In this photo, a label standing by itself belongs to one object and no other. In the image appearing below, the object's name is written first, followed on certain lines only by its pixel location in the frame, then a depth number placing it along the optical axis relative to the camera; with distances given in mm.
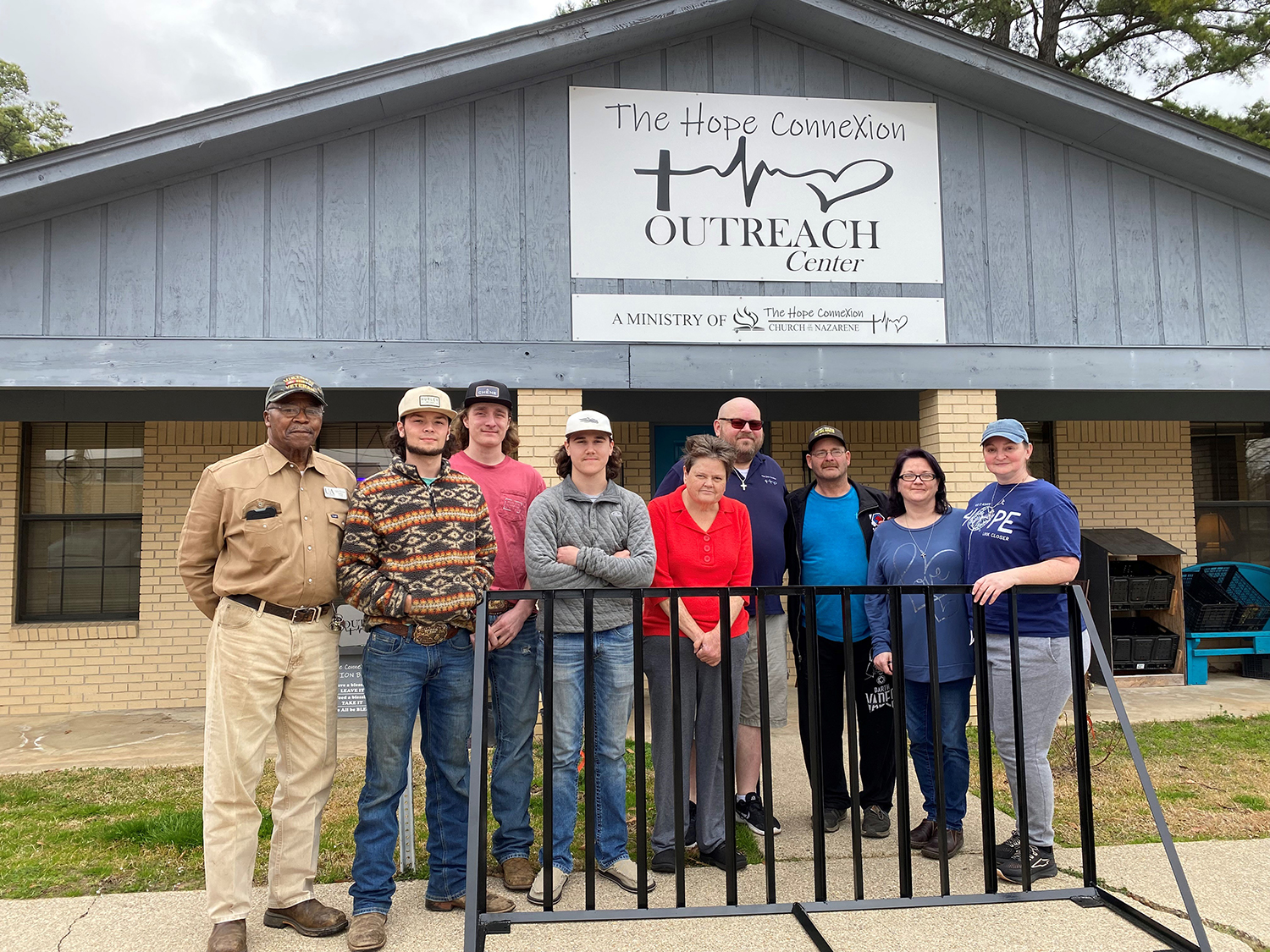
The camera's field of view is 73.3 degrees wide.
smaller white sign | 5969
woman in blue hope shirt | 3352
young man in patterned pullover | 3049
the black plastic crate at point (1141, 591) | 7656
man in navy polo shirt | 3965
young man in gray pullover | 3277
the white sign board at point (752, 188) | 6004
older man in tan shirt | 2984
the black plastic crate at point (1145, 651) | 7668
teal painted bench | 7773
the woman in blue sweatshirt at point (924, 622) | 3617
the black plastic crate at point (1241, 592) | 7930
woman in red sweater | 3488
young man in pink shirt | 3367
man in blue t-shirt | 3969
